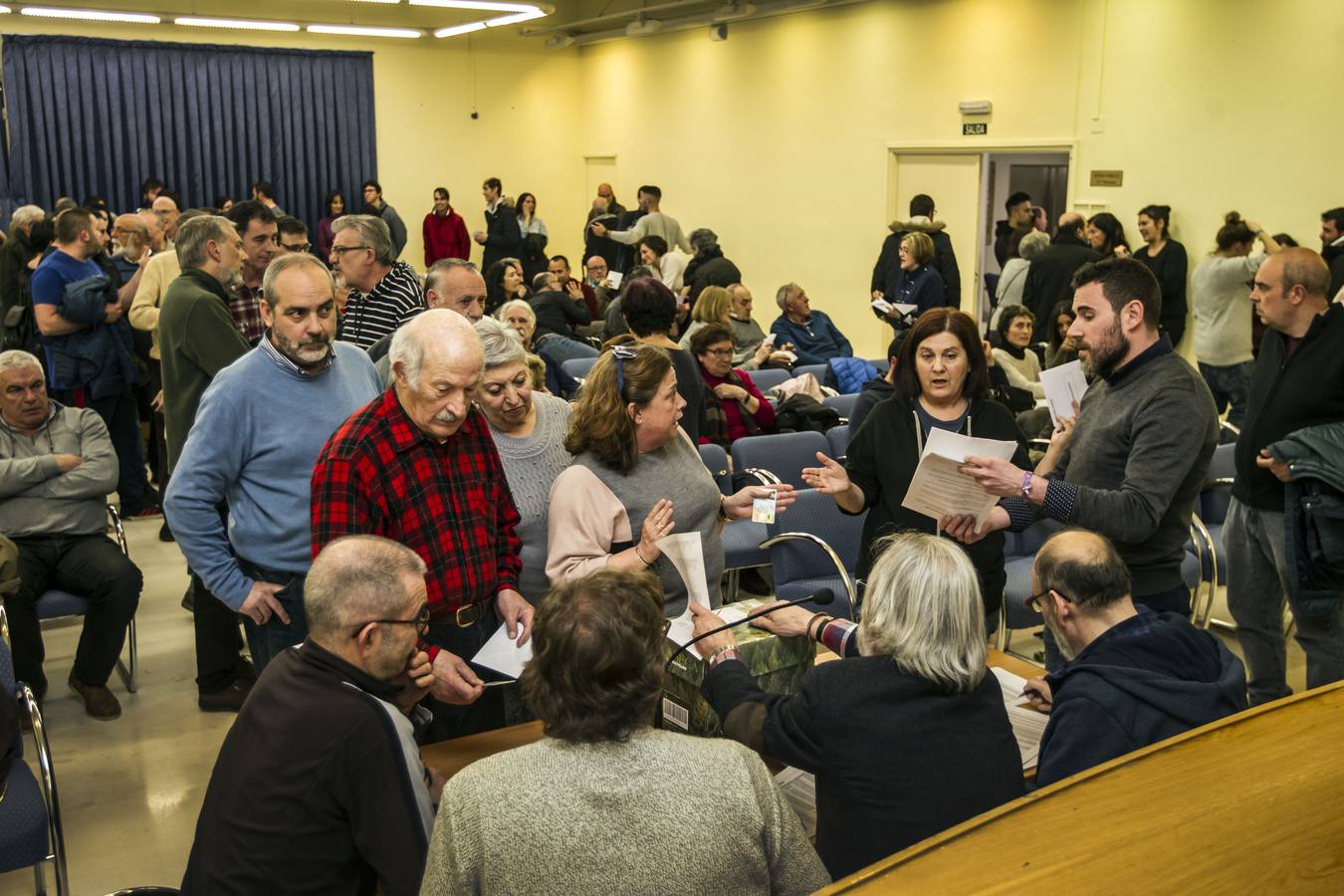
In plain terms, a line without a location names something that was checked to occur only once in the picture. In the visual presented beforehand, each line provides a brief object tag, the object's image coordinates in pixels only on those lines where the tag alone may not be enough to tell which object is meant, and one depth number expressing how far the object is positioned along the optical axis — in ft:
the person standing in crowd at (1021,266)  28.50
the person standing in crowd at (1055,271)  27.12
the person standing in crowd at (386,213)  46.65
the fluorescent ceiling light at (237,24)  41.63
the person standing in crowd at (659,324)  14.40
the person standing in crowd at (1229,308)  26.23
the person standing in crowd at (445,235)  49.49
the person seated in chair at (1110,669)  6.99
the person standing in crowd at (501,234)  46.93
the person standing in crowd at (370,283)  14.06
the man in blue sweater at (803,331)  25.38
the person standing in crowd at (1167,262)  29.07
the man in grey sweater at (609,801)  4.97
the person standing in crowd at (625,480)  9.17
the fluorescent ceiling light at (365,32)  44.50
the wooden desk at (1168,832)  4.49
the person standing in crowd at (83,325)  19.84
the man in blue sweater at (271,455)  9.40
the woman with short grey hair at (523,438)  9.70
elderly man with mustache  8.13
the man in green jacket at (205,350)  13.26
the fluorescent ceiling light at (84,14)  39.46
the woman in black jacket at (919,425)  10.23
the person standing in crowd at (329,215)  47.06
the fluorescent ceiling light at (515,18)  42.54
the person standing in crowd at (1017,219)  31.01
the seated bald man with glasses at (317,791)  6.03
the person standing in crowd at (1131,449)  9.53
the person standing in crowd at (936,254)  30.50
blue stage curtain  44.75
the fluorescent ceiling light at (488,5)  39.58
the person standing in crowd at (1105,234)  29.50
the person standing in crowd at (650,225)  41.52
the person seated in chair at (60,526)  13.60
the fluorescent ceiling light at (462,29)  46.60
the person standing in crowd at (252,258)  15.14
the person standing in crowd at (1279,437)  11.39
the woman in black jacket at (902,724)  6.25
